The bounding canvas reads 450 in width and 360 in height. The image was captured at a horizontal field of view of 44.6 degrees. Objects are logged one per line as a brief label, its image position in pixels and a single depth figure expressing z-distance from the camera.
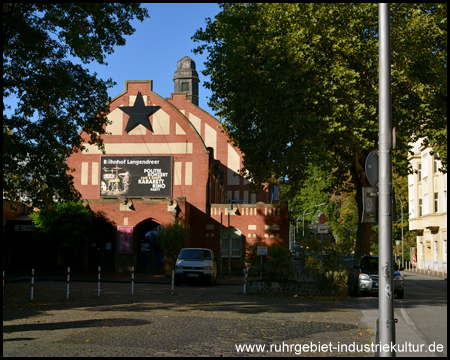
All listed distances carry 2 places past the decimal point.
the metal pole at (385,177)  8.30
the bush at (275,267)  20.84
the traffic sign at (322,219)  21.83
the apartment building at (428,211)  50.48
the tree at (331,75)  21.42
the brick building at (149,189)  35.97
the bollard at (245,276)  20.61
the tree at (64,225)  33.58
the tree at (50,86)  16.22
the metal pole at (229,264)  33.50
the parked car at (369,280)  20.36
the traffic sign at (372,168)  9.02
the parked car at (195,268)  26.02
